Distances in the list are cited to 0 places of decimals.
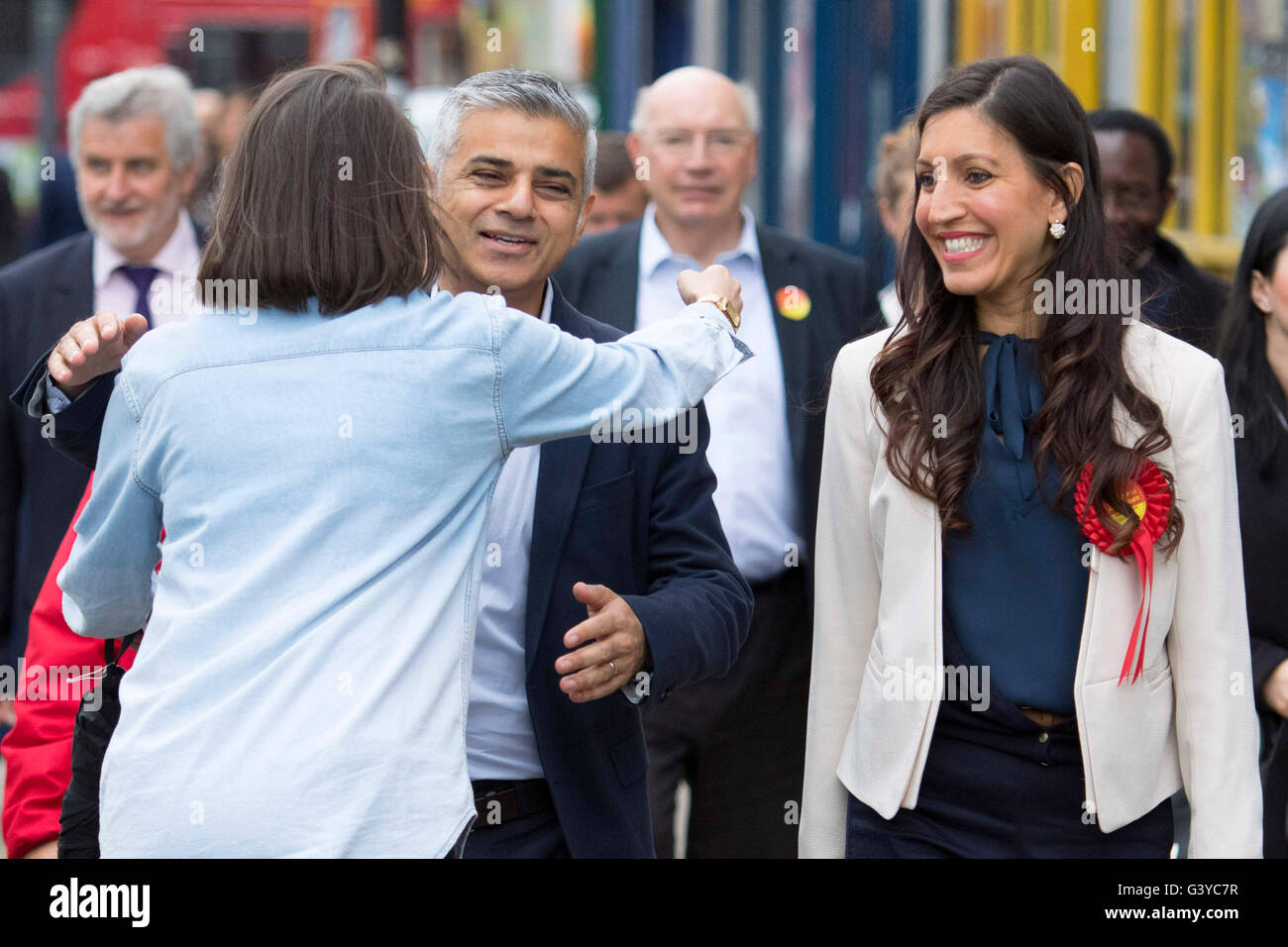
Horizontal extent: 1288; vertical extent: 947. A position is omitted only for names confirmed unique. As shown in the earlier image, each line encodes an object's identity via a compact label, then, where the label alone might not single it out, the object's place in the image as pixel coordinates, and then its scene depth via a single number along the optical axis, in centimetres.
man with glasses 466
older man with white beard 434
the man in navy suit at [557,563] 298
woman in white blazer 291
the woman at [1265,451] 379
